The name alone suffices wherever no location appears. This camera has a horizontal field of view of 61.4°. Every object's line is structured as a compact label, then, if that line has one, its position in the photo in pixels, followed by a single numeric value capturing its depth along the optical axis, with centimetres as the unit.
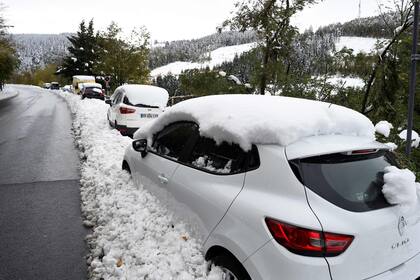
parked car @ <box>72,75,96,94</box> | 4243
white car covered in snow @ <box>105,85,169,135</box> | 1148
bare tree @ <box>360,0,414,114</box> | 736
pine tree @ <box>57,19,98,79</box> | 5647
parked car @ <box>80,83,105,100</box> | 3131
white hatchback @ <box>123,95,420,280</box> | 226
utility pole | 414
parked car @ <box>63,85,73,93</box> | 5656
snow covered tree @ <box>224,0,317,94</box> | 1035
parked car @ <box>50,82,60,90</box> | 8369
